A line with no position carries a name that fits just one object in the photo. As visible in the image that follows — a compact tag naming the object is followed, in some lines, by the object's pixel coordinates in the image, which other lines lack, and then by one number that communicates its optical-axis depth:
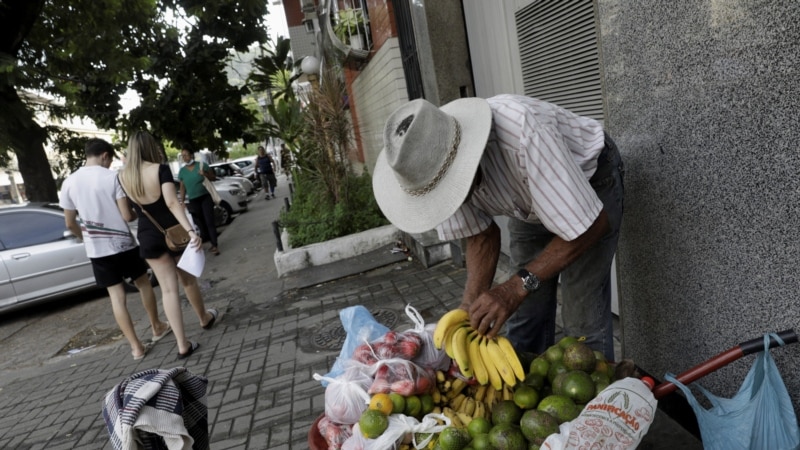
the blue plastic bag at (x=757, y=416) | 1.74
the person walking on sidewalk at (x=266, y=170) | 21.64
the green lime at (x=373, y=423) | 1.80
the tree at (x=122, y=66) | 9.24
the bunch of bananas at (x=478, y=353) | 1.91
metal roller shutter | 3.35
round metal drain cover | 4.84
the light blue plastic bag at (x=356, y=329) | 2.48
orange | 1.89
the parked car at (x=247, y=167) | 29.87
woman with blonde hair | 4.89
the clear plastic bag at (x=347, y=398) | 2.00
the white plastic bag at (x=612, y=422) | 1.49
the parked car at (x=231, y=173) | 21.73
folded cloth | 1.91
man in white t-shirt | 5.11
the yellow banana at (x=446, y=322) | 2.00
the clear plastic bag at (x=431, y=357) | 2.20
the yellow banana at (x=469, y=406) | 1.98
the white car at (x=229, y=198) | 16.25
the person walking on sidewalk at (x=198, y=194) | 10.09
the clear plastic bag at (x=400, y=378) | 1.98
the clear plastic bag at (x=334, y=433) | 1.96
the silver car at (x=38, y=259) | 7.93
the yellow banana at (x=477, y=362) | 1.94
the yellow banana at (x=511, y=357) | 1.88
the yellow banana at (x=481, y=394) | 2.02
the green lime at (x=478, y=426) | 1.79
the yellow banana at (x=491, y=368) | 1.92
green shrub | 8.13
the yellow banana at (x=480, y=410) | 1.95
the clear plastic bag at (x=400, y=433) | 1.80
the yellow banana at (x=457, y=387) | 2.11
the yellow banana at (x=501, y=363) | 1.88
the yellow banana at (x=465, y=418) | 1.90
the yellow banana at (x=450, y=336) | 1.99
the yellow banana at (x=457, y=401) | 2.06
